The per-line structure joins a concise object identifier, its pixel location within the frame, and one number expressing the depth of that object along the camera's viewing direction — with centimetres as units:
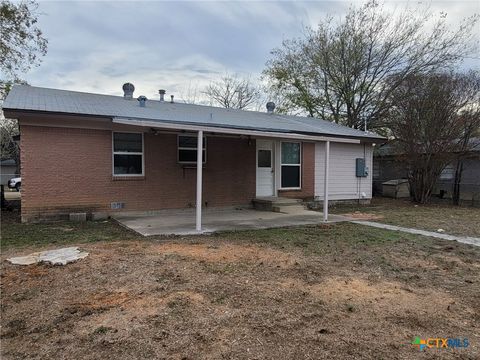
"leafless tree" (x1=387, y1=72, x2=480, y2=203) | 1458
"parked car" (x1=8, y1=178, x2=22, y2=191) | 2859
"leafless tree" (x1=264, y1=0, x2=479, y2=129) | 1814
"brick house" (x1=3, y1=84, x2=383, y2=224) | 929
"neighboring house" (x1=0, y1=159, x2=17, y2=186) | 3744
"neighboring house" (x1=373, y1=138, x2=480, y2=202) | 1636
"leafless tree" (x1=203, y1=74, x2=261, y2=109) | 3400
